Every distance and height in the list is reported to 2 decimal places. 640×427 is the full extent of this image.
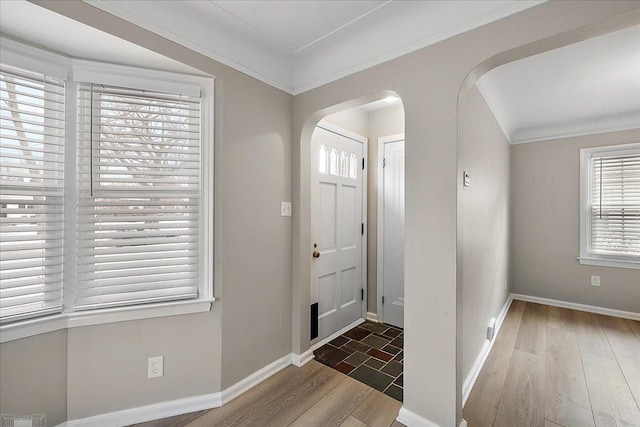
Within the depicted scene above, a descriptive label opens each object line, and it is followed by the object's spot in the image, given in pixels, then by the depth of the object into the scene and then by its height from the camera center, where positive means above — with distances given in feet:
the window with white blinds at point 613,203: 10.94 +0.53
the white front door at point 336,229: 8.71 -0.52
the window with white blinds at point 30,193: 4.56 +0.29
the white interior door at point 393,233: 9.91 -0.70
